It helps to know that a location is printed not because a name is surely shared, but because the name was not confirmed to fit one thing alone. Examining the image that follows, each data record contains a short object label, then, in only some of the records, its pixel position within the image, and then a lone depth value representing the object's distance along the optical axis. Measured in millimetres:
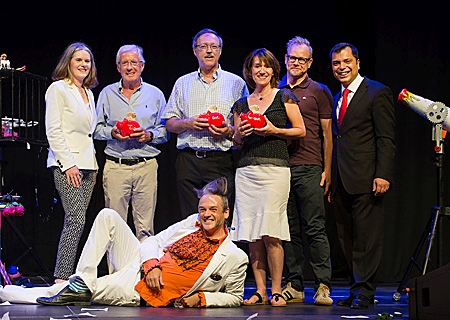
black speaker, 3322
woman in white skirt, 4379
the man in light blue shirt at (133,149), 5027
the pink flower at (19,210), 5340
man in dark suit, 4410
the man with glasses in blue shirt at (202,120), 4809
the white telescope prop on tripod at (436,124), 4762
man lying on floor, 4180
